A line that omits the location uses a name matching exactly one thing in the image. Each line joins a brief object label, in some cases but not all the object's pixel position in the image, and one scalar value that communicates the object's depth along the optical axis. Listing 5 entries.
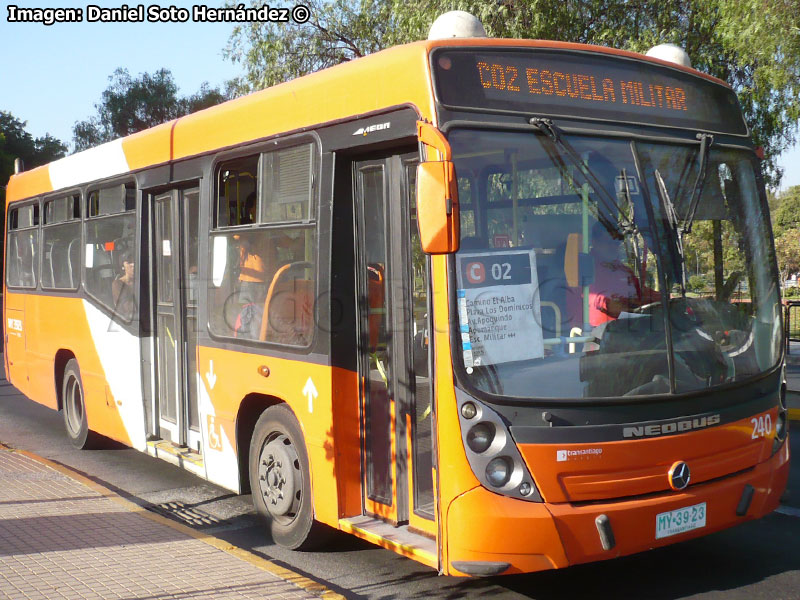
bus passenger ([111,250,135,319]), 8.70
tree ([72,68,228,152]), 61.72
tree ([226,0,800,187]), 14.84
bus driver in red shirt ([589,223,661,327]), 5.01
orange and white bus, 4.75
